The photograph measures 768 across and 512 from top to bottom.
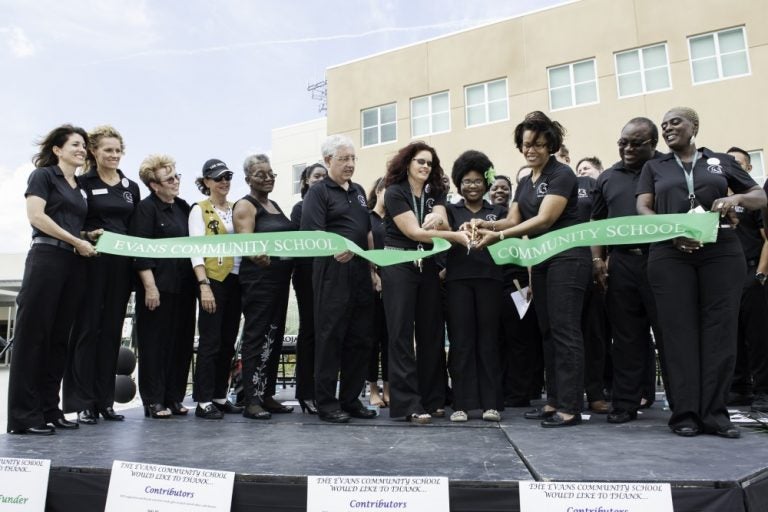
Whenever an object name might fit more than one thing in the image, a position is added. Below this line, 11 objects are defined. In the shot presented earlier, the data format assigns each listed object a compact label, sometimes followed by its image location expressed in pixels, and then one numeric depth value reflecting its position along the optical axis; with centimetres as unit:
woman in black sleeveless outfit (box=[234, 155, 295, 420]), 397
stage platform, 198
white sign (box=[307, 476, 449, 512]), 194
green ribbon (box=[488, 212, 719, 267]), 293
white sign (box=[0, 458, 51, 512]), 226
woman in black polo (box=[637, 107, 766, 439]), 293
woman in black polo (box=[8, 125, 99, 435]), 330
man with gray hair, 372
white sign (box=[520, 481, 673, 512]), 188
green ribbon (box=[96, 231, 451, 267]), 358
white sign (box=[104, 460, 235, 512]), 208
